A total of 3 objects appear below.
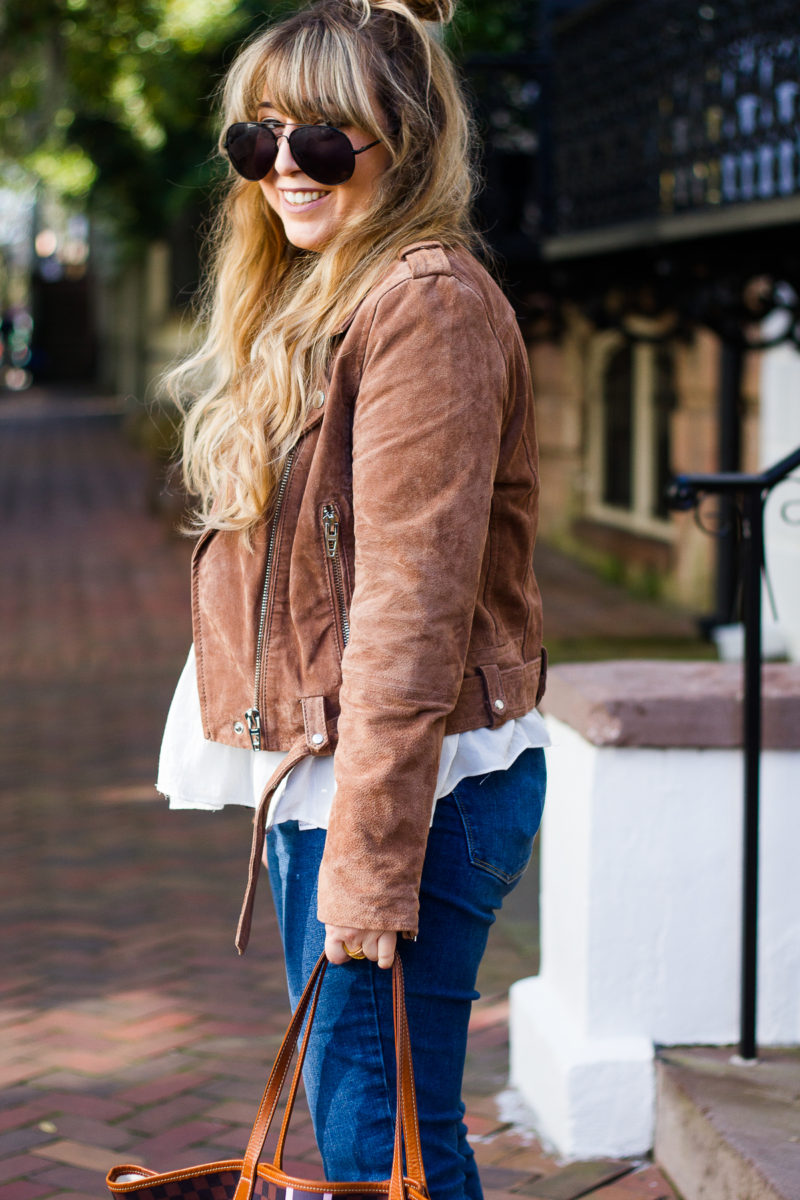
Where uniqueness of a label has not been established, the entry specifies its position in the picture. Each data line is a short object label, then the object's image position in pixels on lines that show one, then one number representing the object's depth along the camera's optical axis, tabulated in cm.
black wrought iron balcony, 520
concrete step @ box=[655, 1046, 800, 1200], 225
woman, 153
